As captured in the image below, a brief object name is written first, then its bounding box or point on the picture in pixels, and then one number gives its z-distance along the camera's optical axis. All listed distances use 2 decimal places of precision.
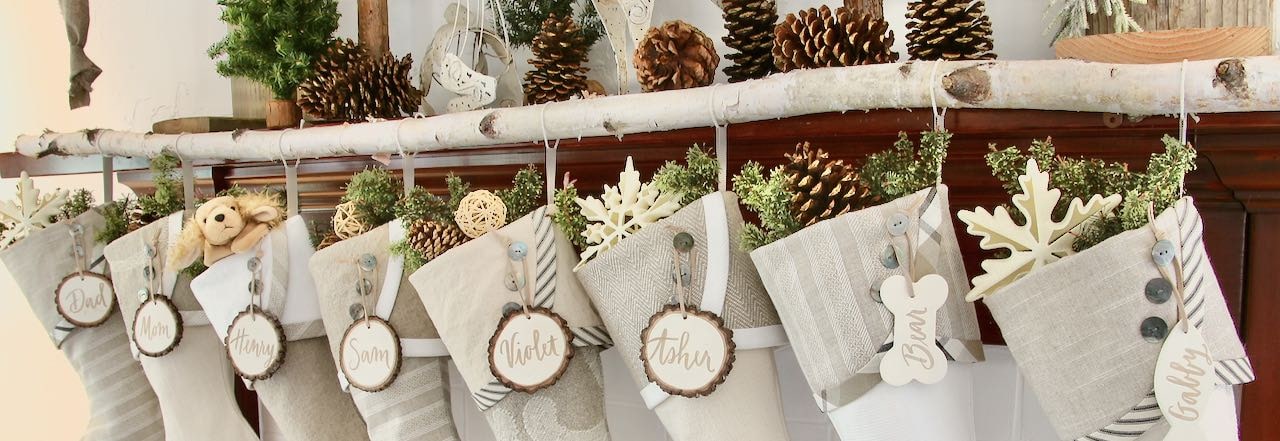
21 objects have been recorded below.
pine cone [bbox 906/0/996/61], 0.82
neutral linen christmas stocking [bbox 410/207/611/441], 0.99
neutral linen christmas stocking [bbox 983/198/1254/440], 0.67
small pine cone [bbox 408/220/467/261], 1.04
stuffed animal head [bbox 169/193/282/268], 1.15
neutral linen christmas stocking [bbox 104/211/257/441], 1.33
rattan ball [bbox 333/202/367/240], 1.13
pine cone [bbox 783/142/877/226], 0.81
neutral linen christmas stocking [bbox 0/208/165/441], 1.46
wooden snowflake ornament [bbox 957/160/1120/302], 0.71
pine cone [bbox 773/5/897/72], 0.83
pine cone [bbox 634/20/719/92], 0.94
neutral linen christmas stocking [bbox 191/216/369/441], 1.20
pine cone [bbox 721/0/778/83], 0.94
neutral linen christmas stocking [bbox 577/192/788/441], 0.88
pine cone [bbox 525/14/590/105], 1.09
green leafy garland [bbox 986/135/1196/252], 0.68
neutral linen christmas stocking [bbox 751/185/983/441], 0.77
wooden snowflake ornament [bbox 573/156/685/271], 0.92
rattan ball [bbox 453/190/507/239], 1.00
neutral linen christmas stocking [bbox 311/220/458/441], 1.09
